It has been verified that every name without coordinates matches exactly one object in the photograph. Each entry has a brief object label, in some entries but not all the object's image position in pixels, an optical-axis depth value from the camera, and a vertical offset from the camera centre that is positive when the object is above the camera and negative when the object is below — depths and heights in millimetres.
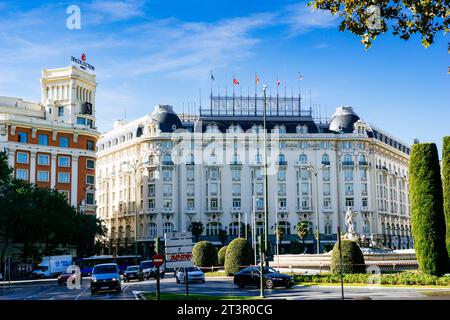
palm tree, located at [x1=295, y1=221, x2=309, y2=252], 80625 -577
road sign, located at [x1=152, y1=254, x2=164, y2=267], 19766 -1153
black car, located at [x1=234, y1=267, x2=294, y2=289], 32375 -3143
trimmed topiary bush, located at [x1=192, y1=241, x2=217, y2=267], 56688 -2856
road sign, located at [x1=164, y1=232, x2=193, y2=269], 21203 -945
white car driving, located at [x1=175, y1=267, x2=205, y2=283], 40562 -3617
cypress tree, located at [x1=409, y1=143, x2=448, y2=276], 32438 +867
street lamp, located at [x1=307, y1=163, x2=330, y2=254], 96219 +10217
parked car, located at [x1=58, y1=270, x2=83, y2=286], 47625 -4333
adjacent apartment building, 80562 +14437
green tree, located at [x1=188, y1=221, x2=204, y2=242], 92938 -220
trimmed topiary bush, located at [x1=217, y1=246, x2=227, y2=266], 60219 -3161
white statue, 54116 +444
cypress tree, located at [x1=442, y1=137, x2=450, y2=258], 31938 +2662
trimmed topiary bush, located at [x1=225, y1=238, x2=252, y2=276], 46969 -2347
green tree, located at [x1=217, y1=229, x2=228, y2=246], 92000 -1466
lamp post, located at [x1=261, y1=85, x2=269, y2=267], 26922 +1075
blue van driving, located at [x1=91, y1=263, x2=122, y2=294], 30875 -2889
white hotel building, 97312 +9865
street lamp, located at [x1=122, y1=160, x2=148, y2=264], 98006 +11019
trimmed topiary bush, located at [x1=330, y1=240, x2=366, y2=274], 36000 -2208
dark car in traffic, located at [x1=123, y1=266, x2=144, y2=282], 47562 -4038
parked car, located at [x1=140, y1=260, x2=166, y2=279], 49656 -3712
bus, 63750 -3882
